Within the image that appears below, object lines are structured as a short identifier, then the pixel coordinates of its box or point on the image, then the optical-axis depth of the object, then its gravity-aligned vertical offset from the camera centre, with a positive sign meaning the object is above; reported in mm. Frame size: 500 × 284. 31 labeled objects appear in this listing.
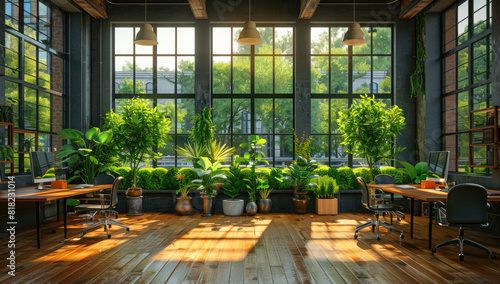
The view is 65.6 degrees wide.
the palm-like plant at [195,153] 8367 -228
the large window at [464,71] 7164 +1423
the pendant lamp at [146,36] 7117 +1957
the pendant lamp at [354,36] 7305 +2008
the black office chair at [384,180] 7038 -694
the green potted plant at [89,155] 7871 -258
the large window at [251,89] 9492 +1310
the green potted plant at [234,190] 8055 -1004
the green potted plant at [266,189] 8219 -1011
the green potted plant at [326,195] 8234 -1136
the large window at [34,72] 6875 +1392
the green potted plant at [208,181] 7945 -805
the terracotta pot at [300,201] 8242 -1263
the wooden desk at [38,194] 4773 -686
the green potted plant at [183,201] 8055 -1219
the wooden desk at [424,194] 4760 -695
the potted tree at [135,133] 8102 +202
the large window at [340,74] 9492 +1679
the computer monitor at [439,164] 5605 -338
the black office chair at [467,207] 4516 -763
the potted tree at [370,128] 7938 +292
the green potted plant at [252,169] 8070 -567
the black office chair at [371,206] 5660 -949
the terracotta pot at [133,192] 8164 -1039
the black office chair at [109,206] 5801 -956
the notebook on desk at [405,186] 5998 -697
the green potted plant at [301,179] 8156 -777
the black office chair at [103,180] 6914 -669
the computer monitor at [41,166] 5675 -354
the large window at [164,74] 9508 +1688
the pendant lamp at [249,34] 6746 +1883
